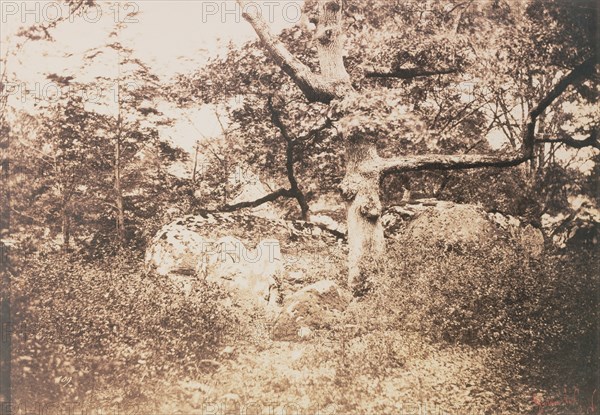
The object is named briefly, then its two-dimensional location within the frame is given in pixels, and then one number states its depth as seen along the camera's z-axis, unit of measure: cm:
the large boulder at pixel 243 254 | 477
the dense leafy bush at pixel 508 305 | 456
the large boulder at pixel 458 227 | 503
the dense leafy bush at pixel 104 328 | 434
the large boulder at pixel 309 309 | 461
